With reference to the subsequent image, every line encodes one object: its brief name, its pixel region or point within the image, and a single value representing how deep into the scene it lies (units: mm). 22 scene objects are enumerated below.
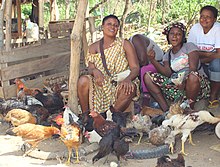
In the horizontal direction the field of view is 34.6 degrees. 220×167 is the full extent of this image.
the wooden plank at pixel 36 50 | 6052
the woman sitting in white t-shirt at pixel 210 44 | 5078
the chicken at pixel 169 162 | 3260
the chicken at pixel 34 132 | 4324
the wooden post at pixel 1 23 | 6379
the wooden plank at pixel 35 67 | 6096
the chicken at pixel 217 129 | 4059
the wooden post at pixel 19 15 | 12920
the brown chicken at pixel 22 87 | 6027
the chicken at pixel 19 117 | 5035
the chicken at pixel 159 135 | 4371
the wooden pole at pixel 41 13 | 10444
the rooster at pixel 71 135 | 4035
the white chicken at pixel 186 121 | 4223
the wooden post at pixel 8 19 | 6305
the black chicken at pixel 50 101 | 5922
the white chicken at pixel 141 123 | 4594
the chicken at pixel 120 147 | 3898
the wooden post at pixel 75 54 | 4580
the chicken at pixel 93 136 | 4410
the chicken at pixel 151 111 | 5199
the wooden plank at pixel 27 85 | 6117
